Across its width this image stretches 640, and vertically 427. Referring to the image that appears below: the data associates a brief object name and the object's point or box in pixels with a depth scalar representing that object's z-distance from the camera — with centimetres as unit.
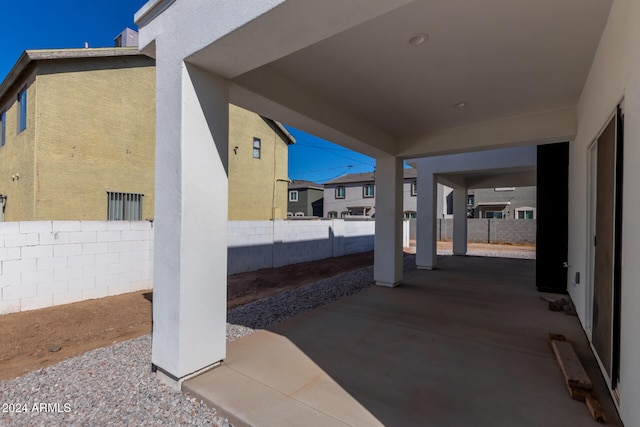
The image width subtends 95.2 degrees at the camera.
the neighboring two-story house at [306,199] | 2546
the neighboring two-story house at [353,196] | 2235
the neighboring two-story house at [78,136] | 692
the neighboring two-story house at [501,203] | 1873
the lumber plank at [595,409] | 190
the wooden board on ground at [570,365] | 218
